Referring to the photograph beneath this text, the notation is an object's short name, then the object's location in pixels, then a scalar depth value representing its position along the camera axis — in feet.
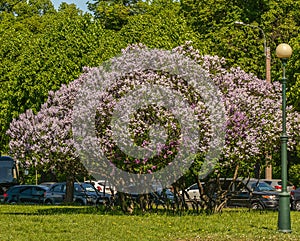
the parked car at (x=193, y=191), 142.41
